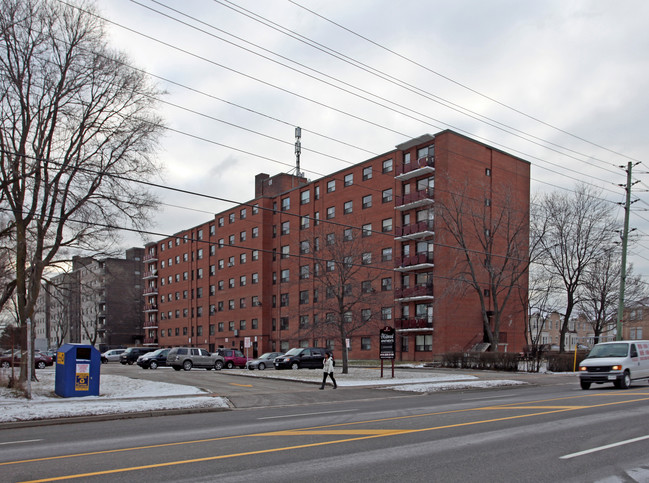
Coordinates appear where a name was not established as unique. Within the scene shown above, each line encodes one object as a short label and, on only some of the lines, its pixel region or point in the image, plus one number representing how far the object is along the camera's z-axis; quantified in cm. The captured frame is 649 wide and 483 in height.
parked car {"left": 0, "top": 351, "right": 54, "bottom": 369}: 3972
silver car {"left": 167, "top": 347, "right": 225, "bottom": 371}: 3869
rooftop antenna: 7094
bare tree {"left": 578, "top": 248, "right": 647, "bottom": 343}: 4853
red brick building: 4694
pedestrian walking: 2359
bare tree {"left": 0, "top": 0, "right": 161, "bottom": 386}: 2112
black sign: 2884
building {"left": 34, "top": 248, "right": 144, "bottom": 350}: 10256
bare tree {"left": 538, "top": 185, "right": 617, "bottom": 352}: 4588
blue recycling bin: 1930
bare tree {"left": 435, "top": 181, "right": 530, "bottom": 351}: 4375
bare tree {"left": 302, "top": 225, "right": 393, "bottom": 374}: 3228
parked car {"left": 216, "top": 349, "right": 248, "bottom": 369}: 4403
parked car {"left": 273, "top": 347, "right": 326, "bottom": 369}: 4003
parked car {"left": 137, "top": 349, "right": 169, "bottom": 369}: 4191
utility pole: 3579
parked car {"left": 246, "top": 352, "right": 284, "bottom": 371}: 4225
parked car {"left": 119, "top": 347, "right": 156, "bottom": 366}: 5272
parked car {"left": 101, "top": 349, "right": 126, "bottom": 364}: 5833
